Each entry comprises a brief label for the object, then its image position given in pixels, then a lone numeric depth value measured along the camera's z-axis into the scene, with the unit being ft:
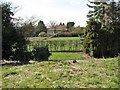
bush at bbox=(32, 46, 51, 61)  25.73
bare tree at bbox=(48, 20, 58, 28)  147.13
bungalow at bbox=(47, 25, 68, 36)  150.65
